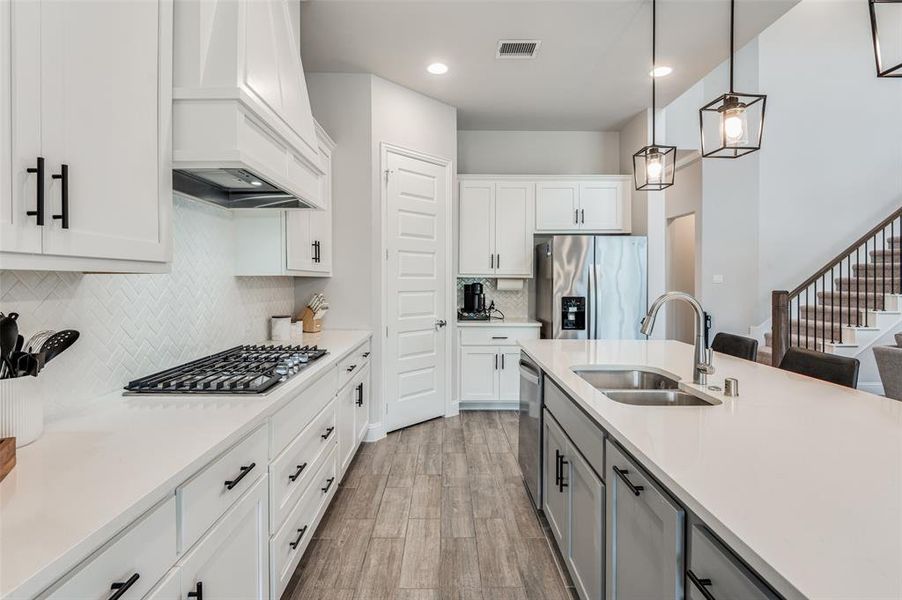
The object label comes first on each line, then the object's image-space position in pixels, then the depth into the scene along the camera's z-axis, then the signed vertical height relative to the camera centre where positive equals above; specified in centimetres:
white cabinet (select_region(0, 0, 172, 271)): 92 +39
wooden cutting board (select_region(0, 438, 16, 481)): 95 -34
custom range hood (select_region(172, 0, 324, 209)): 155 +74
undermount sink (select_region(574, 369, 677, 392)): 227 -41
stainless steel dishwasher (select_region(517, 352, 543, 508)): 248 -76
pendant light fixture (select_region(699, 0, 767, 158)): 196 +78
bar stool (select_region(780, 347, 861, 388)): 180 -29
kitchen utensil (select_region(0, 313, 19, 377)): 107 -10
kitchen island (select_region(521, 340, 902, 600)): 64 -37
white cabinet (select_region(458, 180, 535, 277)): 484 +75
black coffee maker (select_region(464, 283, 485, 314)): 502 -3
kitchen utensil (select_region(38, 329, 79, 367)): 120 -13
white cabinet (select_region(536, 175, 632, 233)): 489 +102
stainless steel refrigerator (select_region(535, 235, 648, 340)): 448 +12
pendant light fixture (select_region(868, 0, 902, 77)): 112 +67
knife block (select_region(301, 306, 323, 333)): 351 -20
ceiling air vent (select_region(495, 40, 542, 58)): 331 +187
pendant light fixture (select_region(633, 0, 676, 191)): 271 +81
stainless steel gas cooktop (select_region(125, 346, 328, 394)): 165 -32
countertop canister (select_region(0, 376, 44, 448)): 109 -28
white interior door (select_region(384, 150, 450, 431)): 393 +7
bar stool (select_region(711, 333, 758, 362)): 251 -28
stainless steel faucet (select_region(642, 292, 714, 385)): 179 -17
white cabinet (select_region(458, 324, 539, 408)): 468 -71
